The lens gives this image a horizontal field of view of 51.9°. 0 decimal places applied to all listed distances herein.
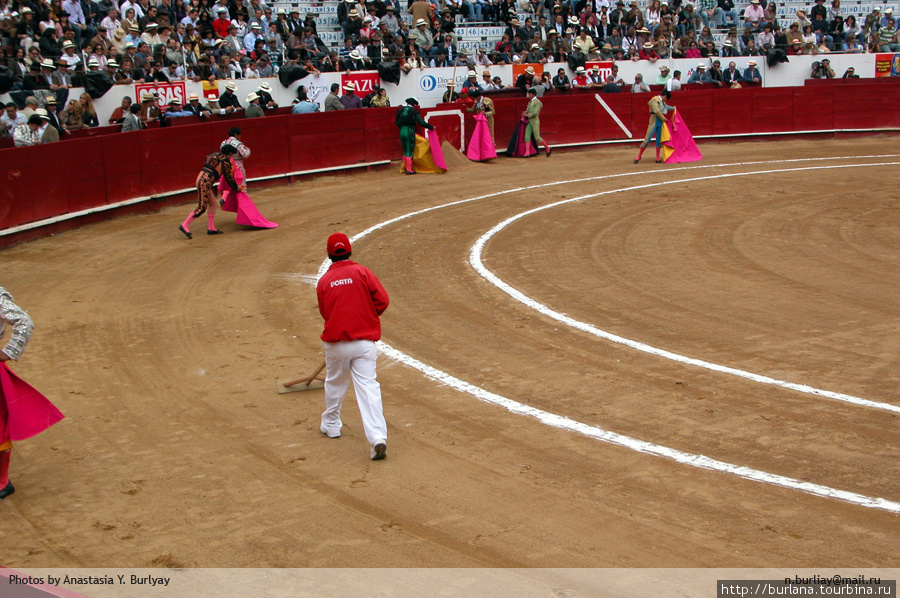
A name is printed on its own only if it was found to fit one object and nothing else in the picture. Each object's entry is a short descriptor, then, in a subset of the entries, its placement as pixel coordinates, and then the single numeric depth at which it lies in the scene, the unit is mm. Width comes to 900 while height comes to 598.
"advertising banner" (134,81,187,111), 19256
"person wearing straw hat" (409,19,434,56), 26094
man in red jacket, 6094
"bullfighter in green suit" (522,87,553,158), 22109
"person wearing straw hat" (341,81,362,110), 21438
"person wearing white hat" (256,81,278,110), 20719
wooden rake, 7410
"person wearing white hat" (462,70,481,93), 24516
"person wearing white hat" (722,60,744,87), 26625
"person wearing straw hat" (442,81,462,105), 23953
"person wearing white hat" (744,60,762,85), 27000
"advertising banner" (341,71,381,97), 23500
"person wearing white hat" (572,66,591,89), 26016
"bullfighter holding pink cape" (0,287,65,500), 5441
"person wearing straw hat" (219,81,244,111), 20453
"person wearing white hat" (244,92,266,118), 19469
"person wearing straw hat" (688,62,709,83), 26766
